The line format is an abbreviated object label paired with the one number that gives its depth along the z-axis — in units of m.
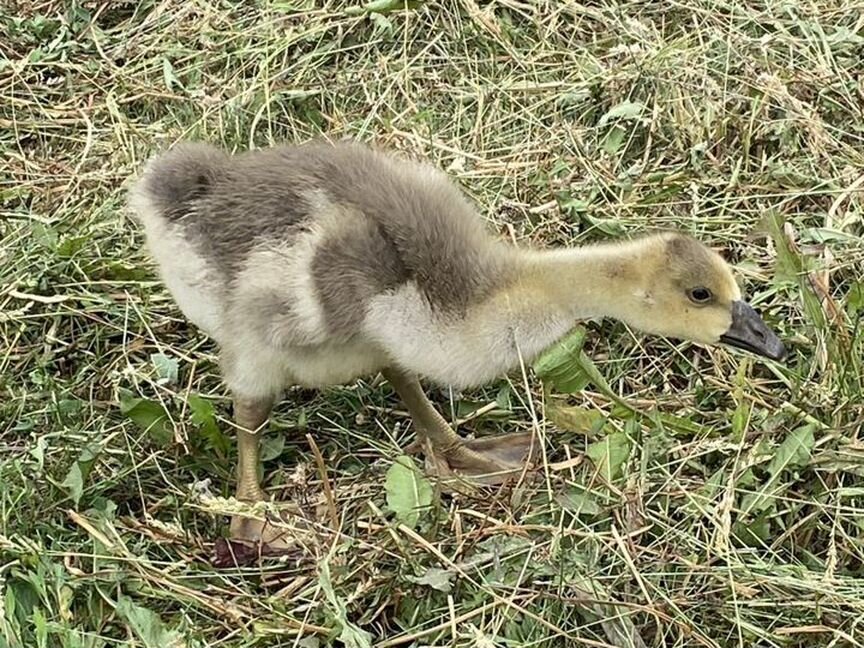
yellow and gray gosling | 1.97
